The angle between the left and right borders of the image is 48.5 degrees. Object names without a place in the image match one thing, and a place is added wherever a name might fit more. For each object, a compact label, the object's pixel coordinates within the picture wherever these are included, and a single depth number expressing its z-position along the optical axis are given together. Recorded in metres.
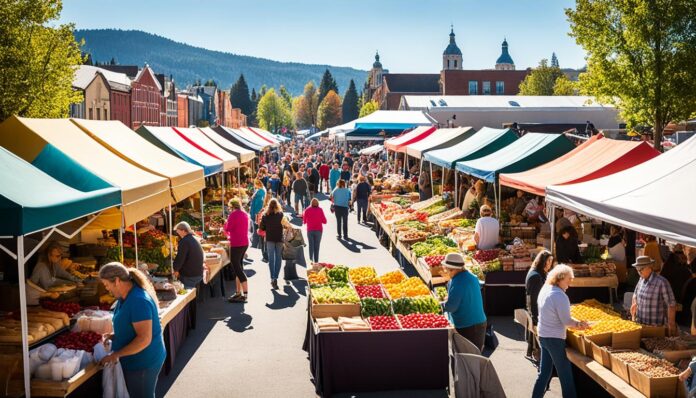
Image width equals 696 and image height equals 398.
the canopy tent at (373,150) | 45.14
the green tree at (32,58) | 29.69
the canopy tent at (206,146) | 19.53
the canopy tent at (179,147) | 16.17
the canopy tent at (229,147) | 23.80
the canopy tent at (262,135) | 41.49
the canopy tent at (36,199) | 6.02
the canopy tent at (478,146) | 17.89
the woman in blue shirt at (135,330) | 6.29
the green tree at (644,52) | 23.52
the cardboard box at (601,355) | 7.68
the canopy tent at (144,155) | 11.37
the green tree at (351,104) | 154.25
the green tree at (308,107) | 165.88
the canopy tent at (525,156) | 14.41
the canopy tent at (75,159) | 8.71
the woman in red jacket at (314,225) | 16.02
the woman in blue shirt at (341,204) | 20.14
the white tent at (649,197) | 7.00
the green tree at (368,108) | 106.61
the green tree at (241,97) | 185.62
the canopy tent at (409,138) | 29.42
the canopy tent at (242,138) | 32.06
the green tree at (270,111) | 167.38
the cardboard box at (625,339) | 7.98
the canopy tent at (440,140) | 23.25
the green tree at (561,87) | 84.06
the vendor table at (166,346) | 6.82
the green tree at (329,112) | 145.62
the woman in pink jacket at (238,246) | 13.53
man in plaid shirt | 8.50
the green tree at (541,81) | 93.31
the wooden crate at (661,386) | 6.71
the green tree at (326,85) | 164.25
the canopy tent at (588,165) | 11.73
